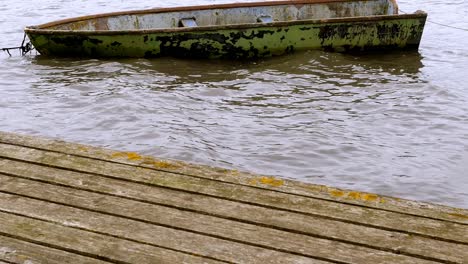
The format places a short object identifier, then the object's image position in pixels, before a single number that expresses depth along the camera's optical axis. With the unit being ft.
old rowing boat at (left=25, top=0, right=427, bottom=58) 31.07
